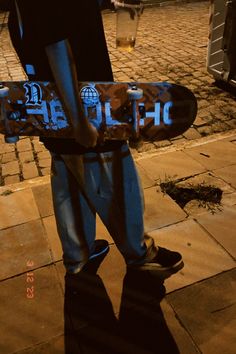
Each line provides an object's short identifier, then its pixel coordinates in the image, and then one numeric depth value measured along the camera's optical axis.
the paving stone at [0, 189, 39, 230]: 3.11
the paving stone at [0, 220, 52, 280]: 2.65
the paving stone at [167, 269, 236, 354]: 2.06
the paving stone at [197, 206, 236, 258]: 2.72
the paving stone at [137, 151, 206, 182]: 3.58
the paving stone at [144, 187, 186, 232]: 2.97
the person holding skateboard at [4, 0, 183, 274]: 1.59
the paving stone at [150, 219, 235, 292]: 2.46
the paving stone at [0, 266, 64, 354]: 2.16
